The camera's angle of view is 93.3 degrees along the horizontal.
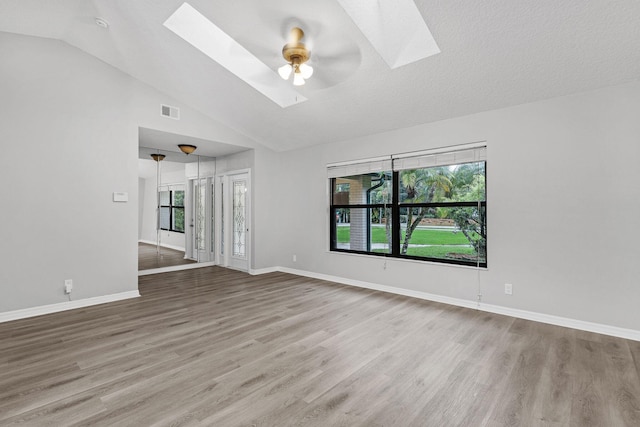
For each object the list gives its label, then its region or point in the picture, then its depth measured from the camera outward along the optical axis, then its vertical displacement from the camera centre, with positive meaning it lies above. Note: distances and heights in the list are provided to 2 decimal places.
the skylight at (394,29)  2.85 +1.85
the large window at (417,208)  3.99 +0.08
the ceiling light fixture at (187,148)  5.52 +1.19
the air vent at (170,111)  4.64 +1.57
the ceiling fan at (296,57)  2.98 +1.56
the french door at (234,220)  6.15 -0.17
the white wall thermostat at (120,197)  4.20 +0.21
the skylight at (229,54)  3.41 +2.00
